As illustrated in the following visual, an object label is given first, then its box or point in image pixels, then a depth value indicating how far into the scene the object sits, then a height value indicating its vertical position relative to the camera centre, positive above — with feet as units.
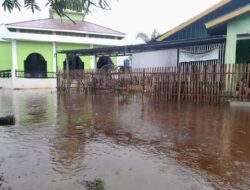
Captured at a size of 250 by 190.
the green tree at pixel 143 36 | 90.54 +18.07
